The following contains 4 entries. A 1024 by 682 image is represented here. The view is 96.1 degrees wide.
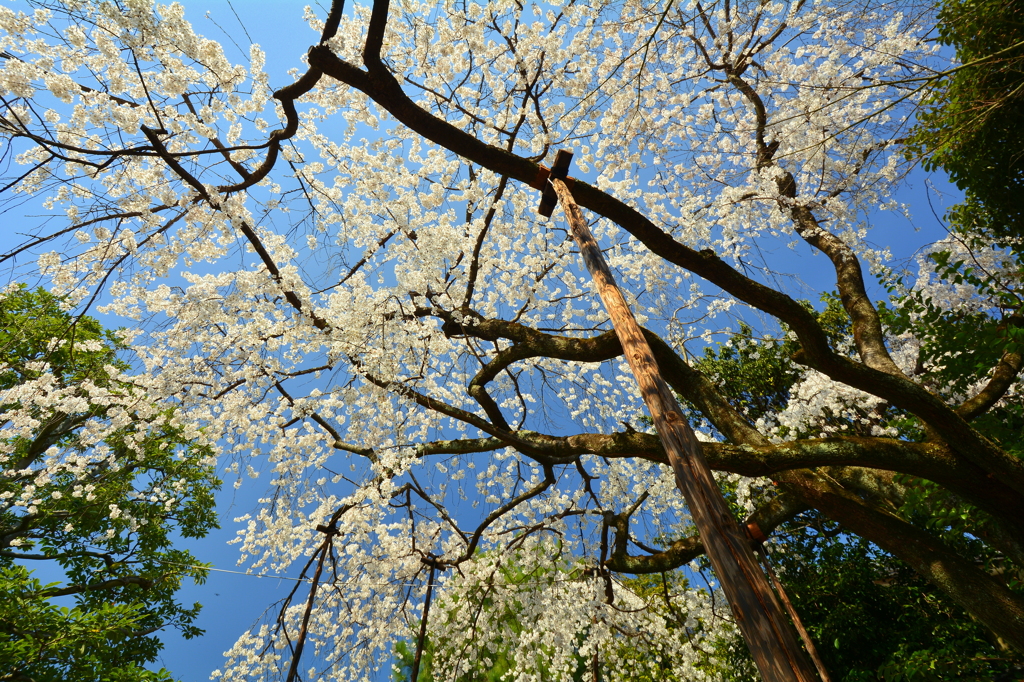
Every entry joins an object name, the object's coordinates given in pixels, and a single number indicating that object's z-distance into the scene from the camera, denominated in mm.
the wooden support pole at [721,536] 1159
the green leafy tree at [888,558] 3123
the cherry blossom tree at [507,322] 2910
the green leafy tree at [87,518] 5328
